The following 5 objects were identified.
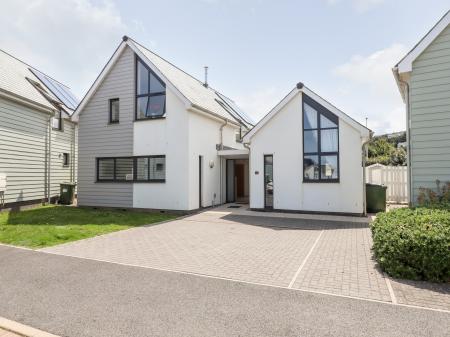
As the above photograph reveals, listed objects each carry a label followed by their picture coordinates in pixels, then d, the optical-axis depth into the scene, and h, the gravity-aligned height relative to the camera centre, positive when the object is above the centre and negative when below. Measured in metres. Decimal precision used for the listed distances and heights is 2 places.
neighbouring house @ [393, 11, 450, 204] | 9.38 +2.26
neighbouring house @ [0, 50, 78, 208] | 14.82 +2.30
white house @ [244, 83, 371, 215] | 13.30 +0.94
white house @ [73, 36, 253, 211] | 14.53 +1.95
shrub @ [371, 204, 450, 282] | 5.26 -1.28
